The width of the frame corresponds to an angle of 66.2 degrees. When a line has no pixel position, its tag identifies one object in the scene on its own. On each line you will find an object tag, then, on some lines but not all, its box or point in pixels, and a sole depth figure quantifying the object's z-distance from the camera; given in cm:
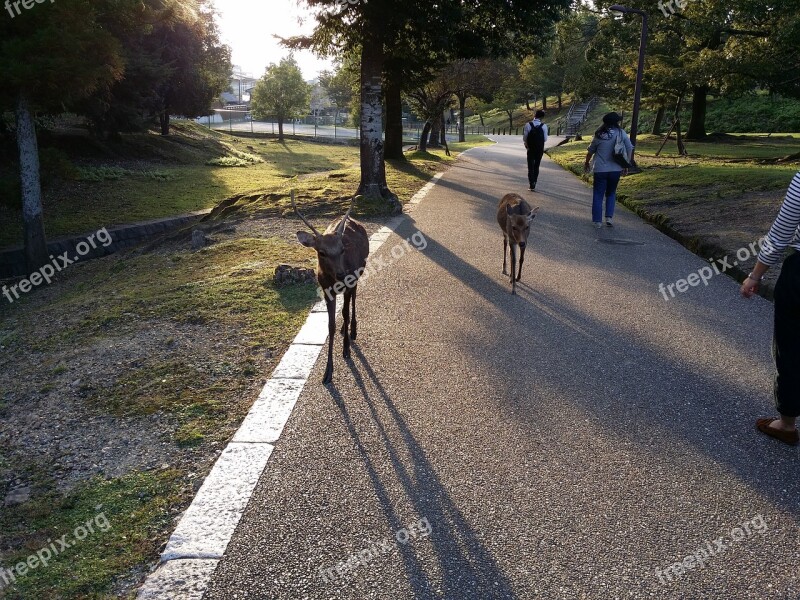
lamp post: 2019
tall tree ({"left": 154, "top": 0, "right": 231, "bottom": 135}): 2830
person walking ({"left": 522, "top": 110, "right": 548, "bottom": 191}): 1473
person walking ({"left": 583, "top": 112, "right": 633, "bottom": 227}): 1109
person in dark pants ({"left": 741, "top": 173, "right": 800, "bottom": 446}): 375
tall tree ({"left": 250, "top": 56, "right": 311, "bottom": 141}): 4762
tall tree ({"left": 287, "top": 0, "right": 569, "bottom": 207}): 1277
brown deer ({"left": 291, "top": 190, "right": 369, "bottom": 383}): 464
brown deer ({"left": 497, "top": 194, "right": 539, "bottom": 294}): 742
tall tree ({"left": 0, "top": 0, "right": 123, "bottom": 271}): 1046
